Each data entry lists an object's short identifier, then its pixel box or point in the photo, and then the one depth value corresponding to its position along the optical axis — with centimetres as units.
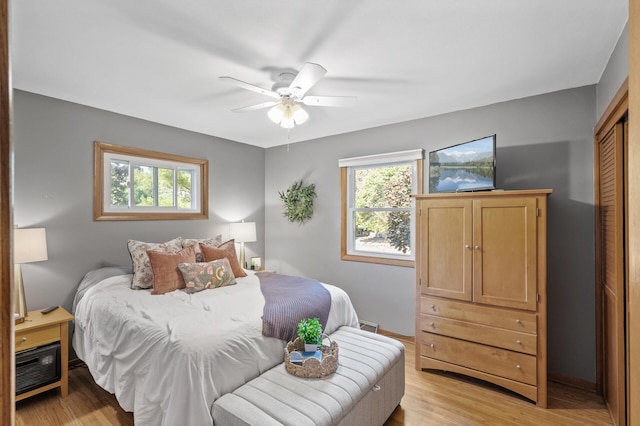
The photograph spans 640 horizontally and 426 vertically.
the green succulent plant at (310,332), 202
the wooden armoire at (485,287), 238
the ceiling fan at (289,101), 236
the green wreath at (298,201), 431
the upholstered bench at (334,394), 158
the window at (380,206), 360
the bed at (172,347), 165
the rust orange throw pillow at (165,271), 268
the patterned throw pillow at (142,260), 273
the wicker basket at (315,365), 188
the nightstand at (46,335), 226
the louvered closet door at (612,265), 203
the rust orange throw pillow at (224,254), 319
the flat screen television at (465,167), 264
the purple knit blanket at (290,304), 212
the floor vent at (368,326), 370
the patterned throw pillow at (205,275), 276
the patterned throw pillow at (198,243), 322
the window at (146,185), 317
